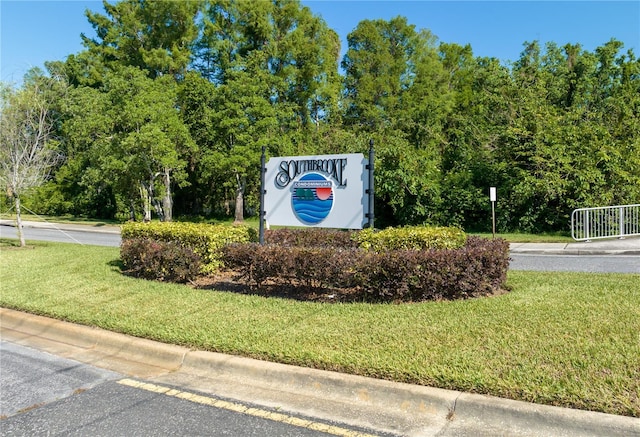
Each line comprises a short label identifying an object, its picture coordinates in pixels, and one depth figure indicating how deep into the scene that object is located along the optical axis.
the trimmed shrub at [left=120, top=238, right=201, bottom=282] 8.33
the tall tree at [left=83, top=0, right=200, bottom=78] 35.34
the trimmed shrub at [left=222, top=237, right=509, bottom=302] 6.44
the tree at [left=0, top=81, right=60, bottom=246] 14.69
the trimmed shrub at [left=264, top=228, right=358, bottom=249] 8.41
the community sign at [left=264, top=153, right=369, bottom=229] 7.87
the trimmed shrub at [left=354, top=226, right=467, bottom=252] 7.35
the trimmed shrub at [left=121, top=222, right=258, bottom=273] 8.57
